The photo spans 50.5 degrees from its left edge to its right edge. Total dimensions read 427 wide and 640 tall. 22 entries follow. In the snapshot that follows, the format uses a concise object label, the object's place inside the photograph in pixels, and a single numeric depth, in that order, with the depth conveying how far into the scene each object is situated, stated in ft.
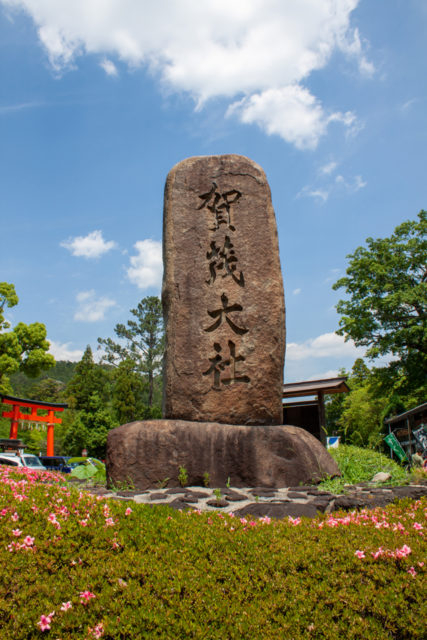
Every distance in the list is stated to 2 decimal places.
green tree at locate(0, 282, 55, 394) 73.54
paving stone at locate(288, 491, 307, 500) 13.14
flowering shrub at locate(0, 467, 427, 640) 5.76
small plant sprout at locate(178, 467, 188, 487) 15.44
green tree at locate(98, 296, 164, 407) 99.25
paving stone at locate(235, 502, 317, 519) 10.86
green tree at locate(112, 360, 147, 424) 81.25
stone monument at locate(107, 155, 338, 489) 15.57
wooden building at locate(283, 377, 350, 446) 39.99
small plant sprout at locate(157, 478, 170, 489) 15.37
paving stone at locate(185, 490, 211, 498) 13.63
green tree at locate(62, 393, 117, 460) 76.23
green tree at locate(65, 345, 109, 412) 82.79
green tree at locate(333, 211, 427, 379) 57.77
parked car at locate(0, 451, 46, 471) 43.88
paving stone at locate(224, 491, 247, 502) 13.21
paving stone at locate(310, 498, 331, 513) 11.52
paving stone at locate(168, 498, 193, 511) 11.75
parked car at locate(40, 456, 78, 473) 62.90
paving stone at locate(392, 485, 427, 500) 13.19
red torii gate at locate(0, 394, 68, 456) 64.90
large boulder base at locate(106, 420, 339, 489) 15.28
